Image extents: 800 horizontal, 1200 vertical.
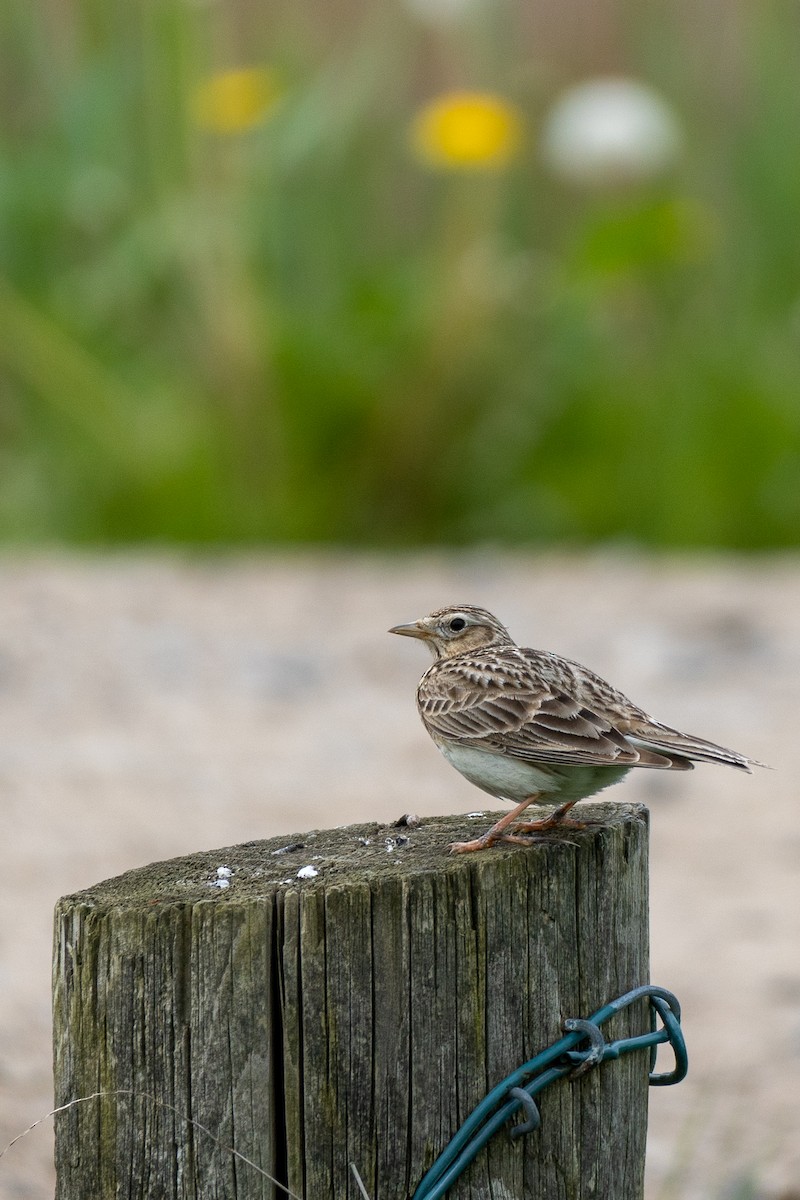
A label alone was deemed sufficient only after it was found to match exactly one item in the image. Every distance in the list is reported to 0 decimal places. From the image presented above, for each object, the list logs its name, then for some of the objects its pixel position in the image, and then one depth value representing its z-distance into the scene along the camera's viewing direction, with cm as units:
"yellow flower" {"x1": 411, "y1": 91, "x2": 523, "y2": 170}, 1997
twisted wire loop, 524
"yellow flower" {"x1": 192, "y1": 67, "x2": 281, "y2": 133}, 1977
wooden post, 505
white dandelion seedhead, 2011
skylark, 566
